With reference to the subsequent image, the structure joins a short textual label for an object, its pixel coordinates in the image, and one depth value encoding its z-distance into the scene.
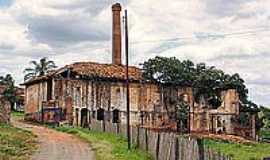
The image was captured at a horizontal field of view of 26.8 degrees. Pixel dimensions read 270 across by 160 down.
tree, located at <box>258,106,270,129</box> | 62.17
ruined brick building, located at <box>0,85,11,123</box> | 44.54
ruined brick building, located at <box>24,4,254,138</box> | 56.28
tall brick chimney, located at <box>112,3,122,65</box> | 65.81
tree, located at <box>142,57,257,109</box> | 62.84
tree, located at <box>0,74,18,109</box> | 83.03
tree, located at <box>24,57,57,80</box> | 87.06
